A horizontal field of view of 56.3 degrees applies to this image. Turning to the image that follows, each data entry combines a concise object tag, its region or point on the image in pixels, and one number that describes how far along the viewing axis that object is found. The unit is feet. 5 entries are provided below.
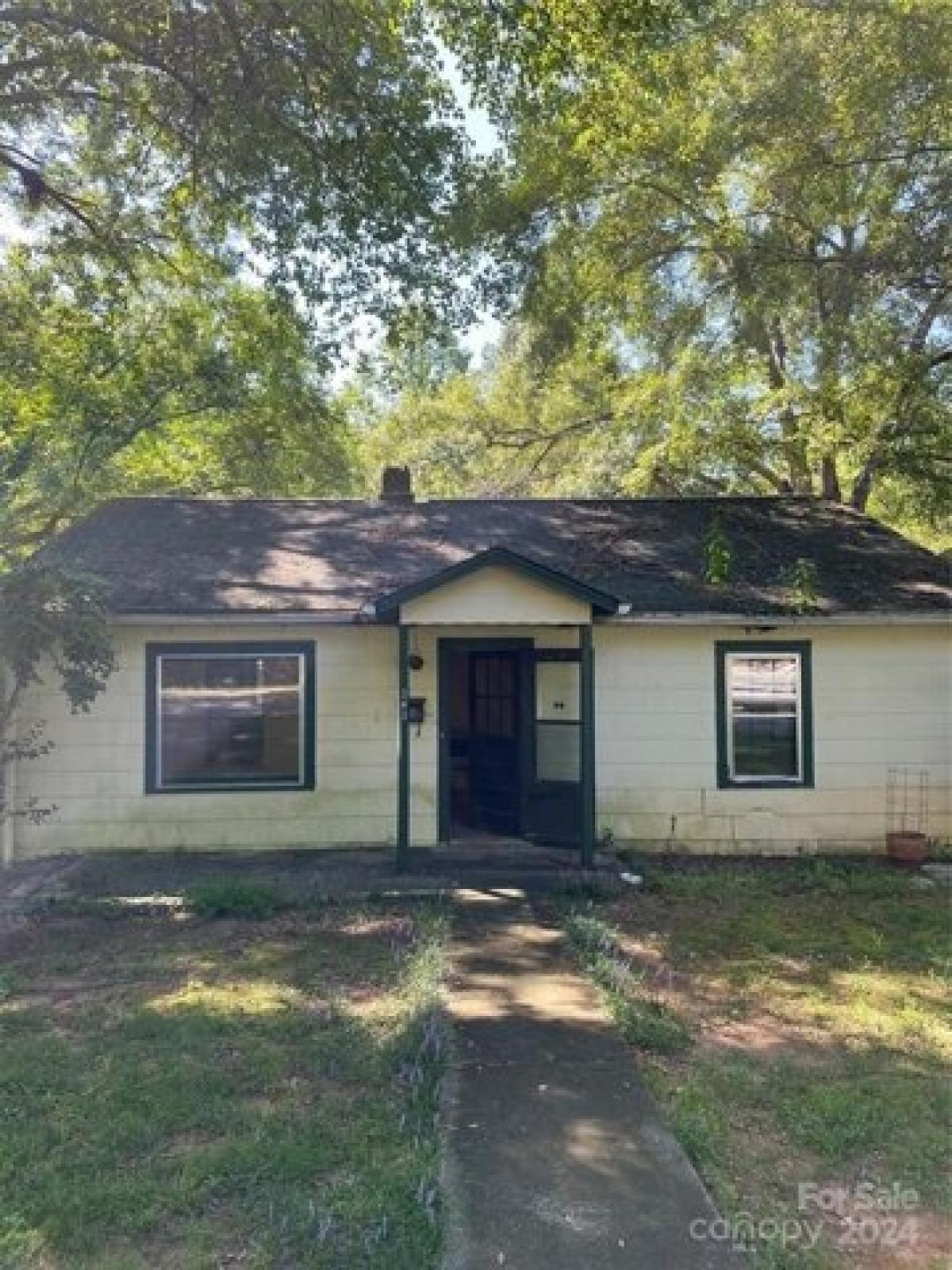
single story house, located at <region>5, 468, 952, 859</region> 29.40
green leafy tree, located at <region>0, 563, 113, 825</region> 23.97
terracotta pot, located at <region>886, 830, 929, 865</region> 29.48
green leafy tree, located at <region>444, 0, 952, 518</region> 35.40
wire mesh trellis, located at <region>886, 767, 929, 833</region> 31.24
